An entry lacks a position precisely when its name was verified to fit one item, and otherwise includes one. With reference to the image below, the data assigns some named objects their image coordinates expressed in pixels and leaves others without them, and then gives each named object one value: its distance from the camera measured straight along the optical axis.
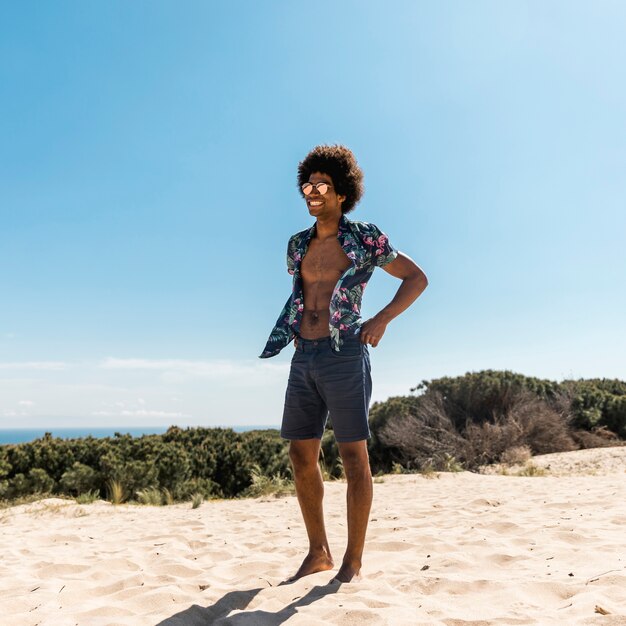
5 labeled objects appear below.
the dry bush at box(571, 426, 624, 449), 13.60
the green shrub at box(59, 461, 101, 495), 9.34
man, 3.24
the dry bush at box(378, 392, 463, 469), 12.17
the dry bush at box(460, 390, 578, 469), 11.97
